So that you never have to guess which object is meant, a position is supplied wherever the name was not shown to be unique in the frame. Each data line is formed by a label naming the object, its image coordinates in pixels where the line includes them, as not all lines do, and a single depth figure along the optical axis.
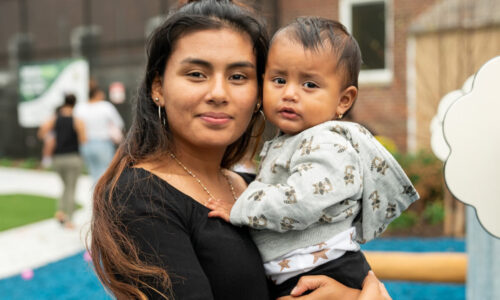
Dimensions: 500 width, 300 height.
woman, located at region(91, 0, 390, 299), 1.58
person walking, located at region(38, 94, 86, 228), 7.76
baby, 1.69
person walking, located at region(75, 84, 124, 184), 7.63
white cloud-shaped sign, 1.63
